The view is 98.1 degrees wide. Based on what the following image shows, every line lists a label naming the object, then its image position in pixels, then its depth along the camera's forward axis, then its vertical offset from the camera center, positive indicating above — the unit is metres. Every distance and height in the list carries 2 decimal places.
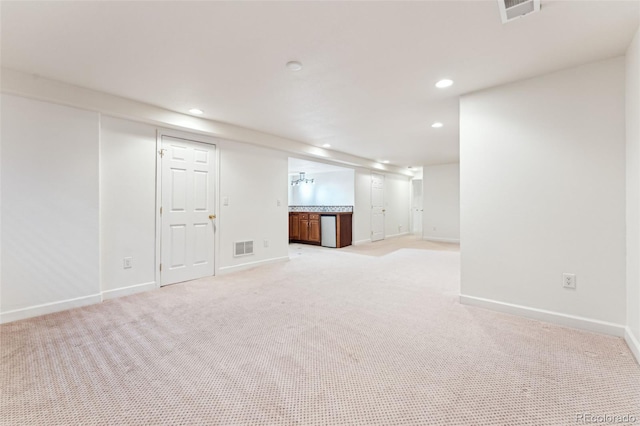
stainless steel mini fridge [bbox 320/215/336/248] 7.10 -0.45
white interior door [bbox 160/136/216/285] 3.72 +0.05
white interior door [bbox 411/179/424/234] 10.35 +0.28
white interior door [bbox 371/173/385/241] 8.20 +0.20
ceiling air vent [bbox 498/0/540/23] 1.64 +1.24
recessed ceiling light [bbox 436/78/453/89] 2.67 +1.29
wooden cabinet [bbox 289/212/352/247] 7.09 -0.39
